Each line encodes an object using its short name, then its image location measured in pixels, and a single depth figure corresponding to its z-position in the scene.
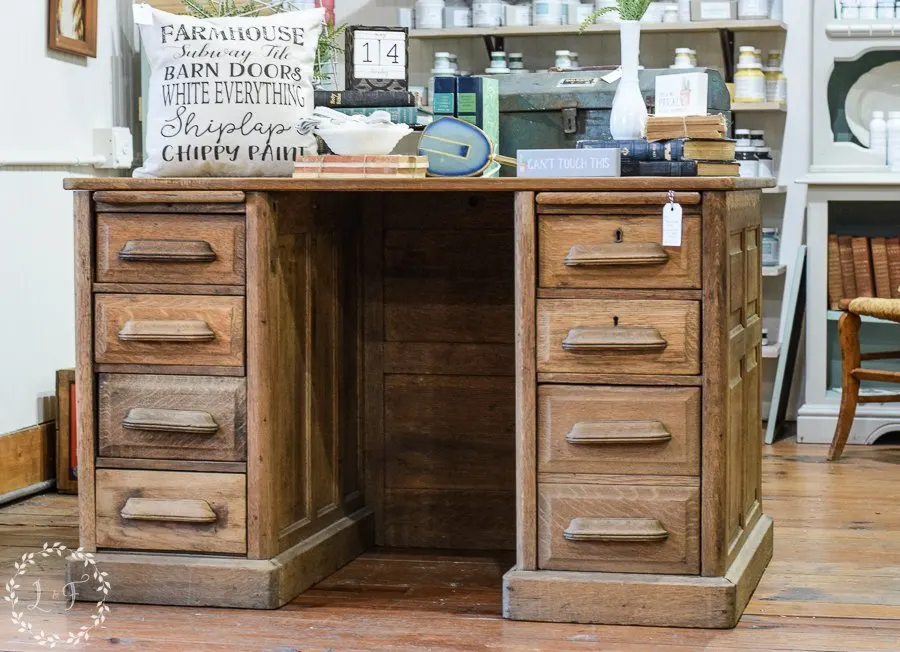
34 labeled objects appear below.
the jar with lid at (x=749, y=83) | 4.81
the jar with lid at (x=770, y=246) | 4.88
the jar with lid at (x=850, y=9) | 4.75
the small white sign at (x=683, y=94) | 2.65
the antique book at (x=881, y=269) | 4.71
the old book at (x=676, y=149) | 2.56
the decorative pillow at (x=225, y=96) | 2.66
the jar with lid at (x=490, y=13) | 4.89
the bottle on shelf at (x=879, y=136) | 4.78
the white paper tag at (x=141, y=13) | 3.20
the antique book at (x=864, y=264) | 4.72
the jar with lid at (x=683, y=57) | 4.78
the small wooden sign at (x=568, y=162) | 2.51
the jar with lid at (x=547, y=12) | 4.86
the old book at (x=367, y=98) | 2.85
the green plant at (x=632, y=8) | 2.81
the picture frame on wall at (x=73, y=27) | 3.99
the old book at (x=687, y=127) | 2.59
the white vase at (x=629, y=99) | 2.75
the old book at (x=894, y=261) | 4.71
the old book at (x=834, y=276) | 4.75
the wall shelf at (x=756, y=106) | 4.77
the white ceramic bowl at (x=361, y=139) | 2.62
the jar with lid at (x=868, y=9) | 4.74
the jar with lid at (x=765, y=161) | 4.80
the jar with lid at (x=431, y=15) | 4.95
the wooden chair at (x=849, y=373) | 4.31
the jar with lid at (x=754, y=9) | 4.80
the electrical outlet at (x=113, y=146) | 4.34
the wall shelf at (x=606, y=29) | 4.79
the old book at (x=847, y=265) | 4.74
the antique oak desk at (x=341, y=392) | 2.49
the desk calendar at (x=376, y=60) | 2.91
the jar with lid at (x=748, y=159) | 4.78
